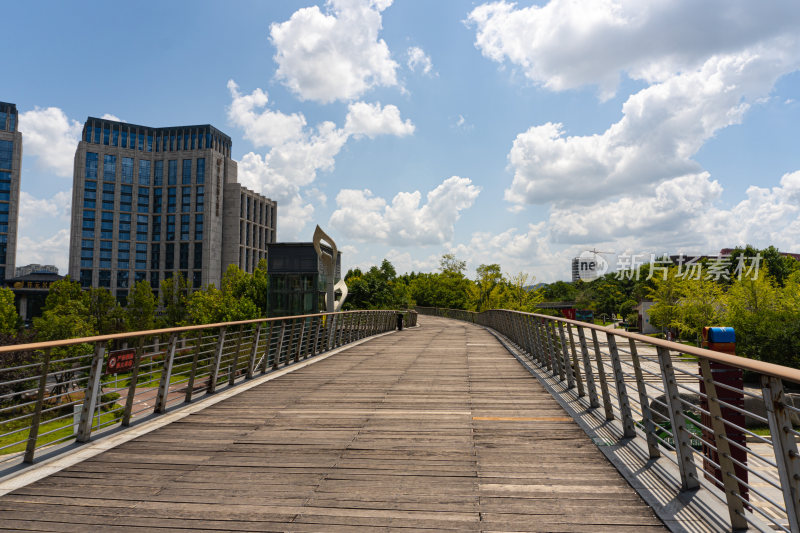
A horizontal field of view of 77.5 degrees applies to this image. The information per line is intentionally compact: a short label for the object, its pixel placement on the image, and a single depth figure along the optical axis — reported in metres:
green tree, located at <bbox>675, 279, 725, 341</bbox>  49.47
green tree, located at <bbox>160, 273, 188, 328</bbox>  83.50
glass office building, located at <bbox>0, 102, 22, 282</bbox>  106.44
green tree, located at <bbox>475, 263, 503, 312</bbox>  74.06
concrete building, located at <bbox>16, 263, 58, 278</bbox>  154.00
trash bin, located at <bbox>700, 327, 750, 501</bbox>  5.40
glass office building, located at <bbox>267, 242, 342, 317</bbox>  57.06
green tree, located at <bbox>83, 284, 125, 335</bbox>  74.94
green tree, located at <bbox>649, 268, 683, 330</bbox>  56.25
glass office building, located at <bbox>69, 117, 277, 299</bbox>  109.44
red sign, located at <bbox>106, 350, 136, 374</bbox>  5.78
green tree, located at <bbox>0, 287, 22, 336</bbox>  55.19
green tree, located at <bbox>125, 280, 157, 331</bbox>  78.69
